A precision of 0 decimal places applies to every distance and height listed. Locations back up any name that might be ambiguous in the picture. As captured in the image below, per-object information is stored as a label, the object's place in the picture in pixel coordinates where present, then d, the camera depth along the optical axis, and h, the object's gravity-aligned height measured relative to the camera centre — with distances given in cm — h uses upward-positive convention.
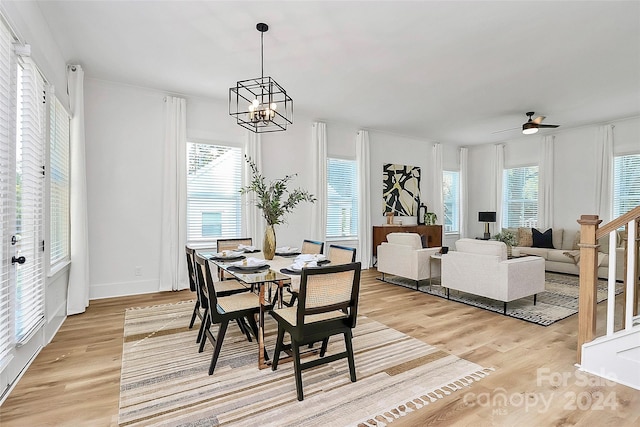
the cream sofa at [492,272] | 389 -80
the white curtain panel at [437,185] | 834 +62
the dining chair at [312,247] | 386 -49
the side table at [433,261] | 508 -84
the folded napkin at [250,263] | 282 -50
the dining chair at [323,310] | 213 -70
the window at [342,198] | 674 +21
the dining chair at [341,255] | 334 -50
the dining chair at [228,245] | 416 -49
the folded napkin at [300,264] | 266 -48
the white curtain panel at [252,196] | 557 +20
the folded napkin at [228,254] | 339 -51
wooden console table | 697 -51
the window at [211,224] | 535 -28
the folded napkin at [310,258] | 294 -47
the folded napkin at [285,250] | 377 -51
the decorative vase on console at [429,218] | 802 -23
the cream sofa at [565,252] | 566 -83
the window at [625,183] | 621 +54
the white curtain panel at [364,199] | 692 +20
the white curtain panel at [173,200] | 493 +10
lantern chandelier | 319 +169
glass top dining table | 246 -54
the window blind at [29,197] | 248 +7
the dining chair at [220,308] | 249 -82
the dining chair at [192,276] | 302 -73
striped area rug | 200 -129
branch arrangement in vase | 314 +5
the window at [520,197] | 777 +31
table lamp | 803 -22
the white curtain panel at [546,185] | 733 +57
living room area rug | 391 -127
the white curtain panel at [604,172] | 645 +77
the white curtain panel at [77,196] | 397 +13
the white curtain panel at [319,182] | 631 +51
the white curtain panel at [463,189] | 895 +56
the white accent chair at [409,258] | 502 -79
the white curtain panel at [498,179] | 833 +79
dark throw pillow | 681 -63
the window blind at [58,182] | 335 +27
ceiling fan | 546 +146
